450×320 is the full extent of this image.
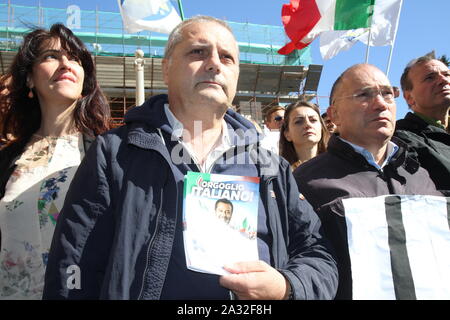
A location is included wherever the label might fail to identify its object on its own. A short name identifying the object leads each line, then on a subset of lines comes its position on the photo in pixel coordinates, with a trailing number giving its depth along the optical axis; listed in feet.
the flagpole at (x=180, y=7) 18.53
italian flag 18.47
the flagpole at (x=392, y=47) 14.42
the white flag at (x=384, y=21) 18.72
